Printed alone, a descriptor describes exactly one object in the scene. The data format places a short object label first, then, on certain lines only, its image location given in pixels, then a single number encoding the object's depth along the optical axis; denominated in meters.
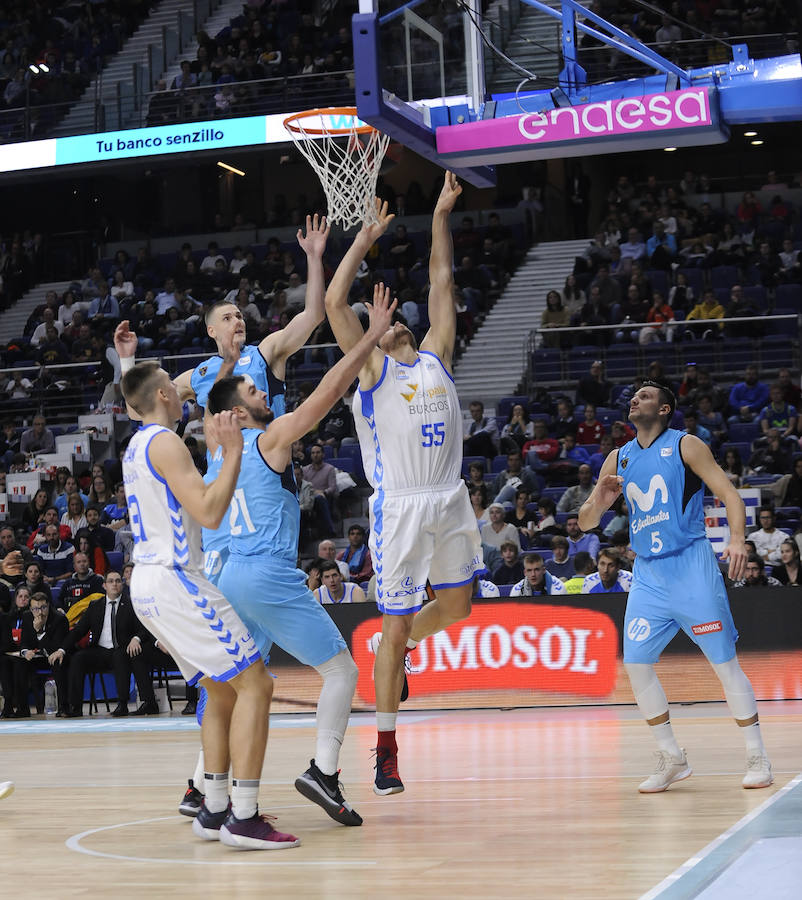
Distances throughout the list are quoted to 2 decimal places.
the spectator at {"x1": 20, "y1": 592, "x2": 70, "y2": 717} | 14.05
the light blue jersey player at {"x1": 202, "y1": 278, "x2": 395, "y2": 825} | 5.77
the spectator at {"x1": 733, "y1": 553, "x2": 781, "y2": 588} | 12.07
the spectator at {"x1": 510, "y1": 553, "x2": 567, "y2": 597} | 12.66
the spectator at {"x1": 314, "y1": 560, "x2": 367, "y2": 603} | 13.27
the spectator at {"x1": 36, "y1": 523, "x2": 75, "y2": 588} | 16.66
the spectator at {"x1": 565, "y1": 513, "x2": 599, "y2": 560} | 14.05
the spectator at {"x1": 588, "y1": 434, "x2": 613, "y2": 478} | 15.80
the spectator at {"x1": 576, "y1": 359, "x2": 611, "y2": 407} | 17.44
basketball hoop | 11.61
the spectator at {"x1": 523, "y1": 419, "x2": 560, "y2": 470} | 16.41
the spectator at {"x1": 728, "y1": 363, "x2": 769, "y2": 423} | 16.86
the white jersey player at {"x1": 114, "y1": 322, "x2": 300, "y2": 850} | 5.30
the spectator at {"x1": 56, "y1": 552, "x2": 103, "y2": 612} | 14.91
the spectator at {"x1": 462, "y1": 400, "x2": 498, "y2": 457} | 17.08
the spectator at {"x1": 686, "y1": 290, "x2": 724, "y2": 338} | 18.38
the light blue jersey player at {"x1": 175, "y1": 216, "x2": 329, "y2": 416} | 6.56
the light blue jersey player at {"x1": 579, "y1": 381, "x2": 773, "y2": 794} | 6.53
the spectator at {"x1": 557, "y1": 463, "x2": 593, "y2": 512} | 15.21
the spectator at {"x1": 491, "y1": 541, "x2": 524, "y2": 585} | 13.48
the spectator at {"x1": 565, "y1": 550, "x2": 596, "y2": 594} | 13.12
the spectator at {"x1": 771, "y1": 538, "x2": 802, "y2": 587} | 12.42
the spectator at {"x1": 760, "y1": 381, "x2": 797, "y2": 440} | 16.06
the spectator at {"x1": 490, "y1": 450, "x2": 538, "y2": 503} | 15.61
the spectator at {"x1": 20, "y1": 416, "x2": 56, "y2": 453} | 19.91
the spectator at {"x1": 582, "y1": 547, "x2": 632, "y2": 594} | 12.41
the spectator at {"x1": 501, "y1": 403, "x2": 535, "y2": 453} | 16.75
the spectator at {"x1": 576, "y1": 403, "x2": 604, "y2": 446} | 16.52
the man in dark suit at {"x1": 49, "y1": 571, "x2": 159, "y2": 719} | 13.54
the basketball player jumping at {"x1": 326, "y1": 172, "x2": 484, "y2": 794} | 6.73
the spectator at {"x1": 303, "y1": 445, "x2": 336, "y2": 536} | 16.81
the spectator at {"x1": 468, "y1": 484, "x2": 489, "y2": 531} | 15.20
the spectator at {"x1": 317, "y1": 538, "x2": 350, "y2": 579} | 14.39
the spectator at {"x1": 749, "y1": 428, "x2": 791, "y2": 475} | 15.24
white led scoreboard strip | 22.05
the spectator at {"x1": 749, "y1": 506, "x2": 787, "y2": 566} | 13.30
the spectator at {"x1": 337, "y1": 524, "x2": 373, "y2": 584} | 14.64
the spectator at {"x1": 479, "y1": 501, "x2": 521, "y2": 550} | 14.35
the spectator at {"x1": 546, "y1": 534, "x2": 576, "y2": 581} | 13.41
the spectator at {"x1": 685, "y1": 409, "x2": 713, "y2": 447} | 15.58
